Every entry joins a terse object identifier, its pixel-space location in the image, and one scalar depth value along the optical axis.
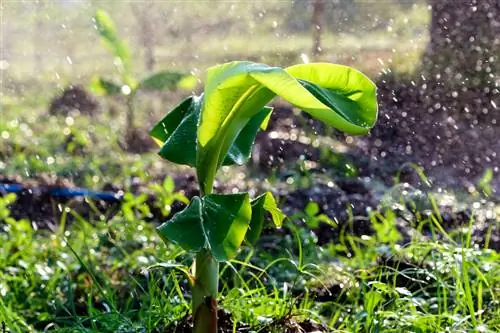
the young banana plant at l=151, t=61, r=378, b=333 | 1.41
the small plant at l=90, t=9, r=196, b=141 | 4.08
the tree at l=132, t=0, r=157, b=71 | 5.61
